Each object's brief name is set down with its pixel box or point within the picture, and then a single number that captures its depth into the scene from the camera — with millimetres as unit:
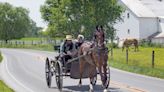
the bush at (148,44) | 80062
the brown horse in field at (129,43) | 61438
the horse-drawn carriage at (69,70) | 18858
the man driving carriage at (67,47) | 19672
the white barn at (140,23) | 97688
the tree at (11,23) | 136375
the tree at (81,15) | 80688
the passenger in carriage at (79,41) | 19719
